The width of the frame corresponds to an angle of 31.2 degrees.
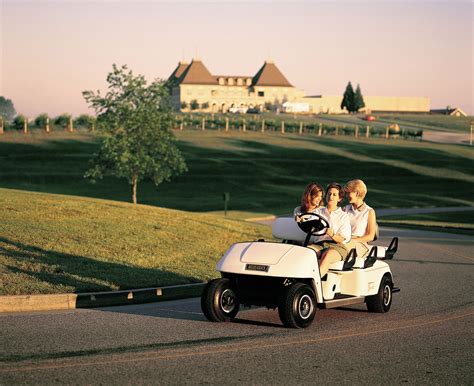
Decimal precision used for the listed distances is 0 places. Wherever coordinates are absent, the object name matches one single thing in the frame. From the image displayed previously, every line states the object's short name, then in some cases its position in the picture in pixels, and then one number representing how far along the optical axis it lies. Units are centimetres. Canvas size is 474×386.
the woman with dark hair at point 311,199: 1180
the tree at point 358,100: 18538
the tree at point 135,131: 4844
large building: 19100
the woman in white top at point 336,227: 1156
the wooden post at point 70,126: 9636
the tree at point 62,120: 9769
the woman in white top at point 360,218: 1223
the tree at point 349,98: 18528
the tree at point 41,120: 9531
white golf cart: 1061
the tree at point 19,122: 9262
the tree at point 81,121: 9881
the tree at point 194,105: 18250
